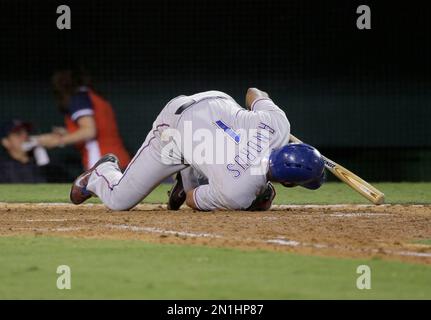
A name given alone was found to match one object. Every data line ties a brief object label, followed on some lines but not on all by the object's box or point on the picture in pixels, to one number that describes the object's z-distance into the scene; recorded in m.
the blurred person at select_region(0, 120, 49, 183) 22.42
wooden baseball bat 14.66
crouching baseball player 12.65
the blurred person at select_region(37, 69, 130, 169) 22.39
